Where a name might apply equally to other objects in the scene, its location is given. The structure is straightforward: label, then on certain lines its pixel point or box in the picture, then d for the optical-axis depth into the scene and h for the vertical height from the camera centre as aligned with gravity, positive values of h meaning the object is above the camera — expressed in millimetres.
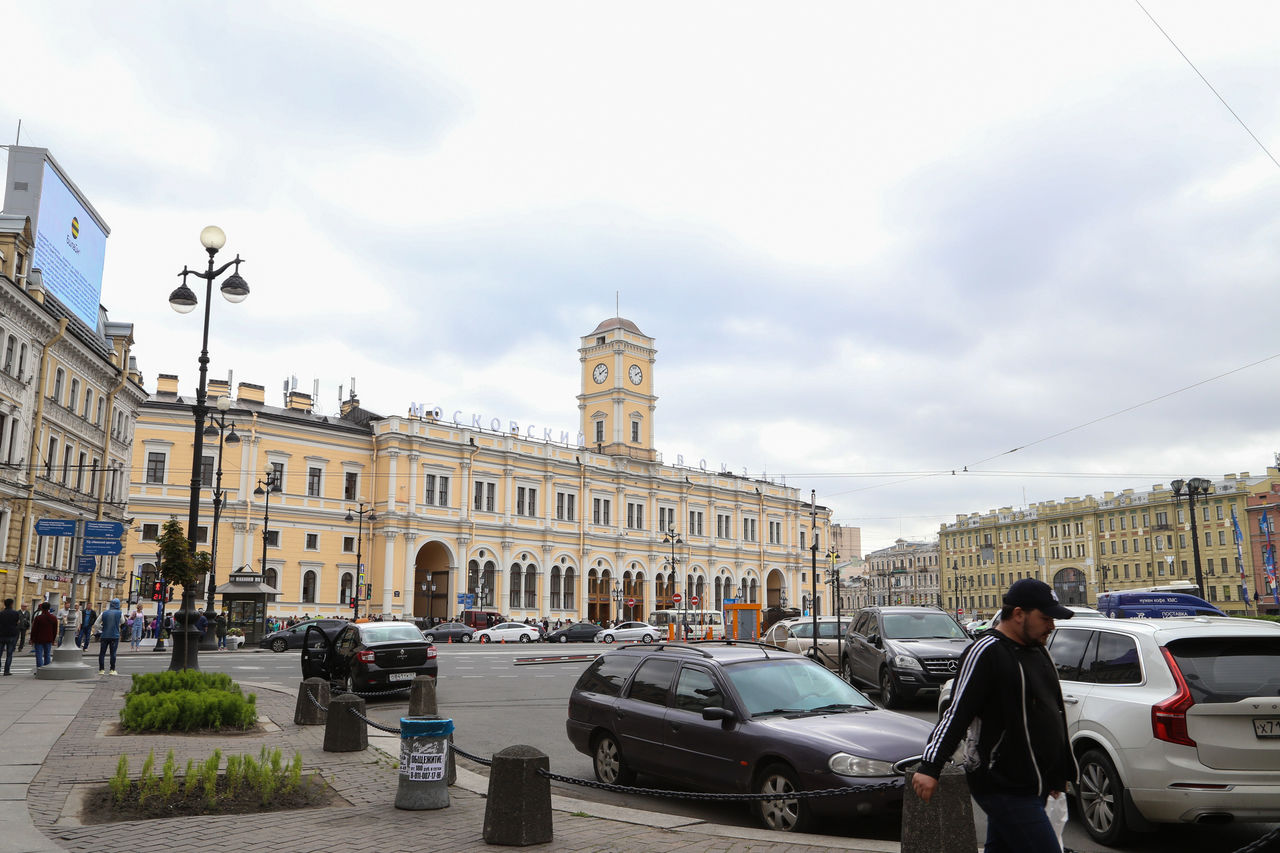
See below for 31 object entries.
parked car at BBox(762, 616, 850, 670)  23641 -1409
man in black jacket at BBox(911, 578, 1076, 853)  4117 -612
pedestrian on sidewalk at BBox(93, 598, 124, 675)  22984 -1006
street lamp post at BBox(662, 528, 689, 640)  52344 -781
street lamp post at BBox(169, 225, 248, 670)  17703 +4524
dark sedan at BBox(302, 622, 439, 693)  17875 -1323
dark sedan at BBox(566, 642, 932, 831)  7375 -1186
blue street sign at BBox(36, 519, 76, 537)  22406 +1435
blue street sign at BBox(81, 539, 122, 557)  22672 +972
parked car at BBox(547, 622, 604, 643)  52031 -2417
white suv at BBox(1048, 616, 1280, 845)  6469 -953
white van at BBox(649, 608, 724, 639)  55406 -1921
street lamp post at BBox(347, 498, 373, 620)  56153 +3689
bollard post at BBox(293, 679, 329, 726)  13773 -1706
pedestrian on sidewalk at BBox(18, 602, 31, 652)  30162 -1199
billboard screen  42406 +15652
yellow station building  57344 +5711
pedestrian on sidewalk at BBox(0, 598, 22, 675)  21391 -957
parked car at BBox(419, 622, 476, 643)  50281 -2287
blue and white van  24875 -363
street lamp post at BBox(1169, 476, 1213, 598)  35650 +3883
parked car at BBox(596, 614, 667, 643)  50312 -2323
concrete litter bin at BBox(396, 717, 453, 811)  8219 -1538
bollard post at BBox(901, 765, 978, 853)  5465 -1330
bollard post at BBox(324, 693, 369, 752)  11164 -1633
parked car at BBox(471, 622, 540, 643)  52062 -2471
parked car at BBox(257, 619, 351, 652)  39406 -2108
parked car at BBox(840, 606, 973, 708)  15445 -1003
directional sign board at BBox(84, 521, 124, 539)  22219 +1345
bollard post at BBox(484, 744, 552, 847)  6945 -1569
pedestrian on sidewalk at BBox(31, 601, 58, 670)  21922 -1038
